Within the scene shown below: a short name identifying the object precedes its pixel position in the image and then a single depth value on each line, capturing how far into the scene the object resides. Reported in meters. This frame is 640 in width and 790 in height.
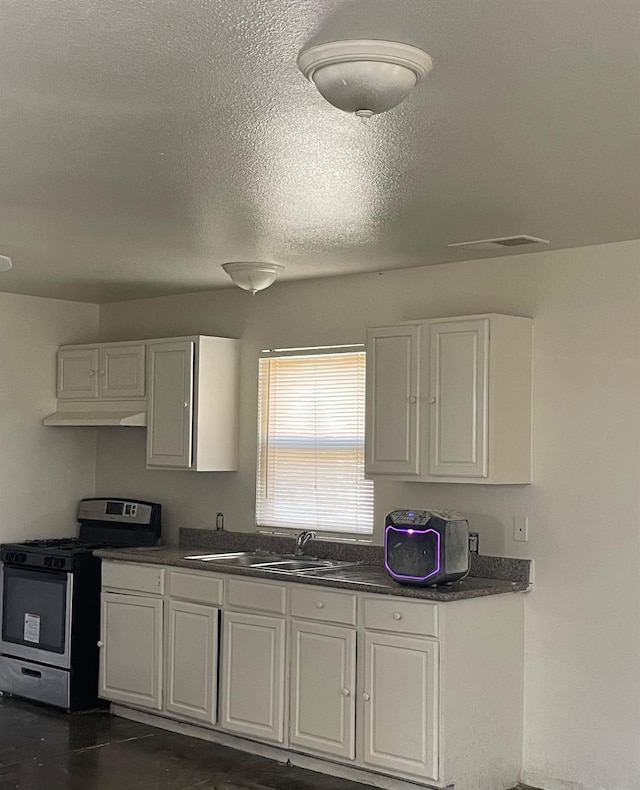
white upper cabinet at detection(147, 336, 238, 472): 5.95
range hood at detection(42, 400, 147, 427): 6.21
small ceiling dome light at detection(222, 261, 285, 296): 5.28
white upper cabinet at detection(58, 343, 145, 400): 6.29
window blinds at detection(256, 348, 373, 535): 5.63
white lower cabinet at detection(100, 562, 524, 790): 4.46
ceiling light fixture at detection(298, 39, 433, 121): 2.39
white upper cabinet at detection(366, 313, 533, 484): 4.73
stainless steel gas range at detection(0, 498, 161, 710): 5.92
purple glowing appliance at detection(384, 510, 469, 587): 4.56
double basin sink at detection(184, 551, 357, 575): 5.34
